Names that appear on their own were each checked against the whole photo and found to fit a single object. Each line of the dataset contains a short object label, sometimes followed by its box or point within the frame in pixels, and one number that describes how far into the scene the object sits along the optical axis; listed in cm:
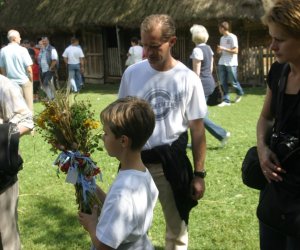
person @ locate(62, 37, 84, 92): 1617
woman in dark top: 238
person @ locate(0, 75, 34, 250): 323
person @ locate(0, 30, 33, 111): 1030
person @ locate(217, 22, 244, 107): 1180
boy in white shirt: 222
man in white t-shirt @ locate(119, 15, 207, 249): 322
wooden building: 1638
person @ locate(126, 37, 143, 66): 1616
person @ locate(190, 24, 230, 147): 819
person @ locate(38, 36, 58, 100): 1466
